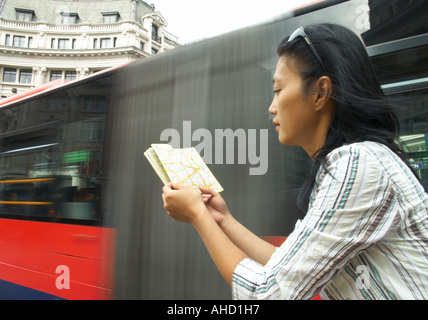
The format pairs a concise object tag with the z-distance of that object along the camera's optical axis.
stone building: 34.88
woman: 0.81
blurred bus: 2.06
